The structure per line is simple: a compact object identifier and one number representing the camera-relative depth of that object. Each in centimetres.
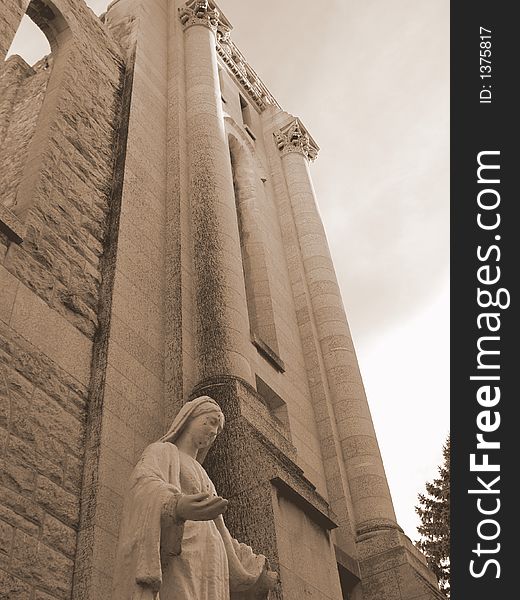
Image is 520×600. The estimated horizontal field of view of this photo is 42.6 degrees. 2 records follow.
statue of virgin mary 414
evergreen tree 2084
